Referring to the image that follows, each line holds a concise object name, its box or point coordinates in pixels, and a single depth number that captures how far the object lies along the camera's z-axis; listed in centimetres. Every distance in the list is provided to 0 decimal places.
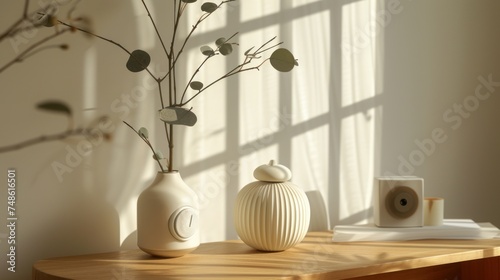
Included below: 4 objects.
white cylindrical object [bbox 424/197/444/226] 261
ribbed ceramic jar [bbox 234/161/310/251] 226
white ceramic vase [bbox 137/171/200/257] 213
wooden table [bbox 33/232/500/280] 199
